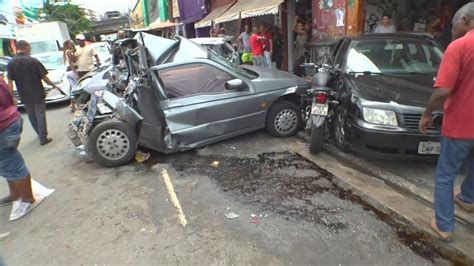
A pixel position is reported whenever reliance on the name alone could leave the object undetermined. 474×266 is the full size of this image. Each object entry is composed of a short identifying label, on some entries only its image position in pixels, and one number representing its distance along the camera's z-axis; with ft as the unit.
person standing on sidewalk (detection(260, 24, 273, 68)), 37.70
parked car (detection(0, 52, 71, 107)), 35.70
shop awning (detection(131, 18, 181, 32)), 65.77
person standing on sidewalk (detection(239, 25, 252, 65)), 40.19
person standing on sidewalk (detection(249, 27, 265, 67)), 37.11
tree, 153.48
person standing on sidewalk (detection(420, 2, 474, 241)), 8.95
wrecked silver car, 17.35
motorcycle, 16.28
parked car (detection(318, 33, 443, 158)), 13.20
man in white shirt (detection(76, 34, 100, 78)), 35.07
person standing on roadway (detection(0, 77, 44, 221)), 12.94
